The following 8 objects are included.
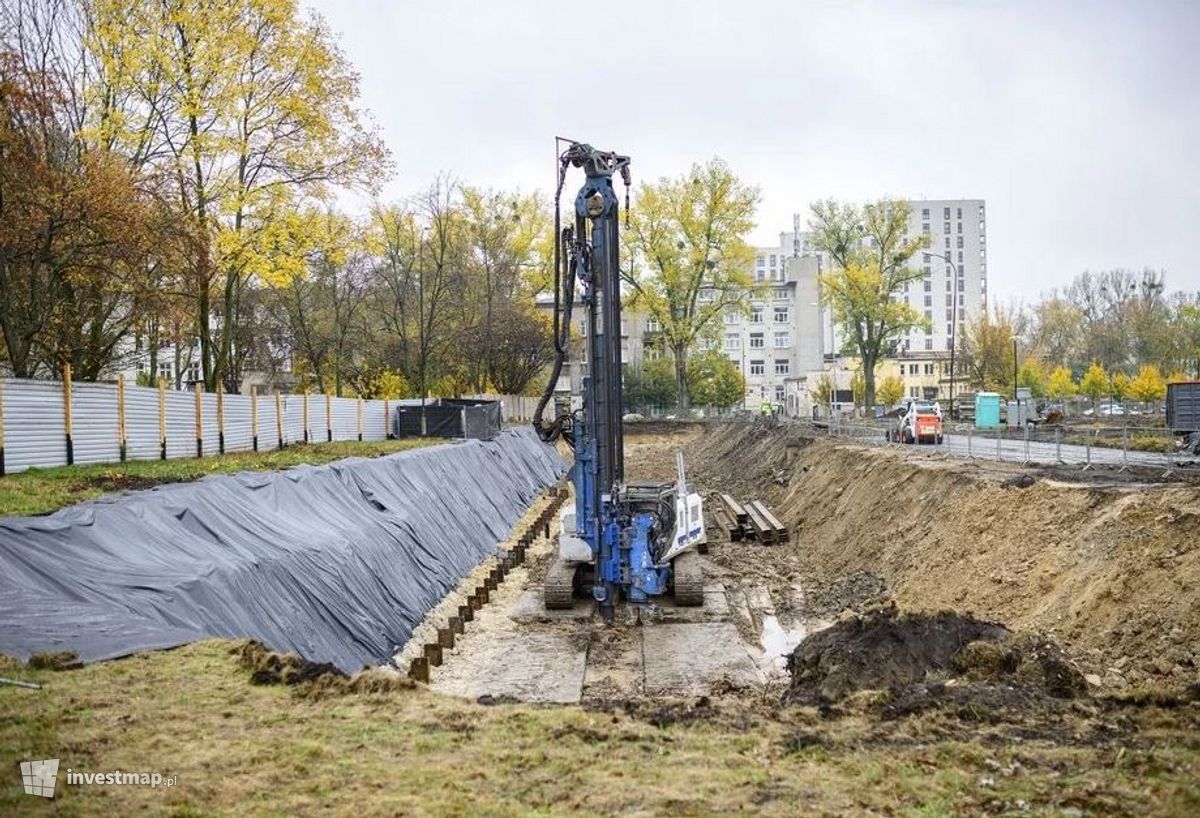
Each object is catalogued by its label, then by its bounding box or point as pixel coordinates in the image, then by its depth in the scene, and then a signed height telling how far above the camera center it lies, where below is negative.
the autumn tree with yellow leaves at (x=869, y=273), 59.91 +7.00
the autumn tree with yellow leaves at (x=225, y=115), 22.91 +6.97
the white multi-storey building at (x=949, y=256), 135.25 +17.62
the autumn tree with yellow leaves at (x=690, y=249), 60.91 +8.75
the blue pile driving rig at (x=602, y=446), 14.64 -0.72
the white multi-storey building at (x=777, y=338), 97.19 +5.49
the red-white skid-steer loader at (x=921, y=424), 34.05 -1.14
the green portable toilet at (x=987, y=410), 43.62 -0.90
